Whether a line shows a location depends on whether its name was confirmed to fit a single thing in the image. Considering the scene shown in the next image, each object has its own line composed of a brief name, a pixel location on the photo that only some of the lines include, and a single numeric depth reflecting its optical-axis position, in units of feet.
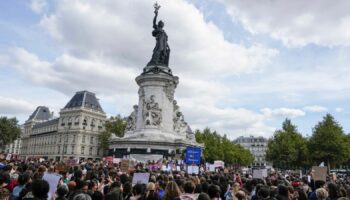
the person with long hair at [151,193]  26.27
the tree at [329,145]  173.99
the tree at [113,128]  282.13
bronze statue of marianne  146.00
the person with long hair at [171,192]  25.03
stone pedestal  129.39
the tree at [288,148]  198.90
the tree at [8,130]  262.06
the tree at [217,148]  253.85
